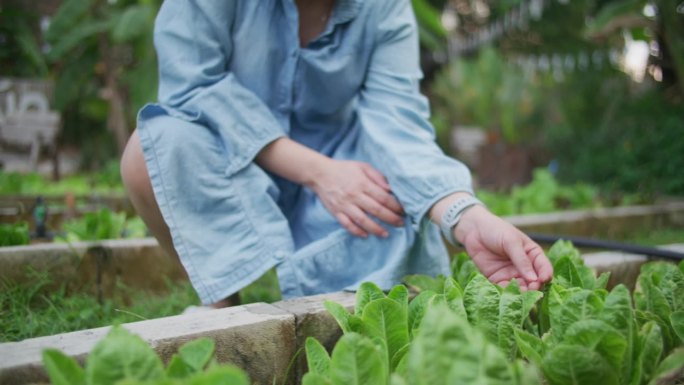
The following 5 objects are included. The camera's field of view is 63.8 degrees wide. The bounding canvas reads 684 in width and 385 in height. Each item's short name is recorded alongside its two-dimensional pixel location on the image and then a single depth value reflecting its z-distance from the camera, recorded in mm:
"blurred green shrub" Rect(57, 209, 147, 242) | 1914
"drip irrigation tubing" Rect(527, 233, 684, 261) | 1690
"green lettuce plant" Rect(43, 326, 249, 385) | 636
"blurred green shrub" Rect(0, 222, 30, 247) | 1649
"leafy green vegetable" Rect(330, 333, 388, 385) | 721
